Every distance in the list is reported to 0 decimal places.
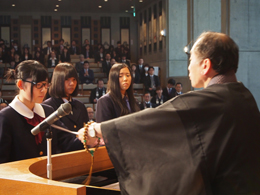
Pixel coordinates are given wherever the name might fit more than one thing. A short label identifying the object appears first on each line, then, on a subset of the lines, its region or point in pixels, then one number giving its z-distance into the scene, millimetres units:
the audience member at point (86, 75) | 10375
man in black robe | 1181
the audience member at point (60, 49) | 13243
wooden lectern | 1226
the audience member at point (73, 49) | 15102
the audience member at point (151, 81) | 10312
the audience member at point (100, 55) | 13914
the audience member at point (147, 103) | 8219
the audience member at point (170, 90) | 9502
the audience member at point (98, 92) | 8898
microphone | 1318
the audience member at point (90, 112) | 6852
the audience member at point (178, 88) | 9312
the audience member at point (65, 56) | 12578
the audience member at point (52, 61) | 12086
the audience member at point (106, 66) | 11773
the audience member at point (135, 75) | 10766
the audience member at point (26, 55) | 12469
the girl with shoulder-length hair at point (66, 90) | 2504
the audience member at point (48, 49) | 13984
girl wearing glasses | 1825
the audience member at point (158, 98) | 8773
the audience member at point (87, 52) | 14648
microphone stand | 1462
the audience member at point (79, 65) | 11206
